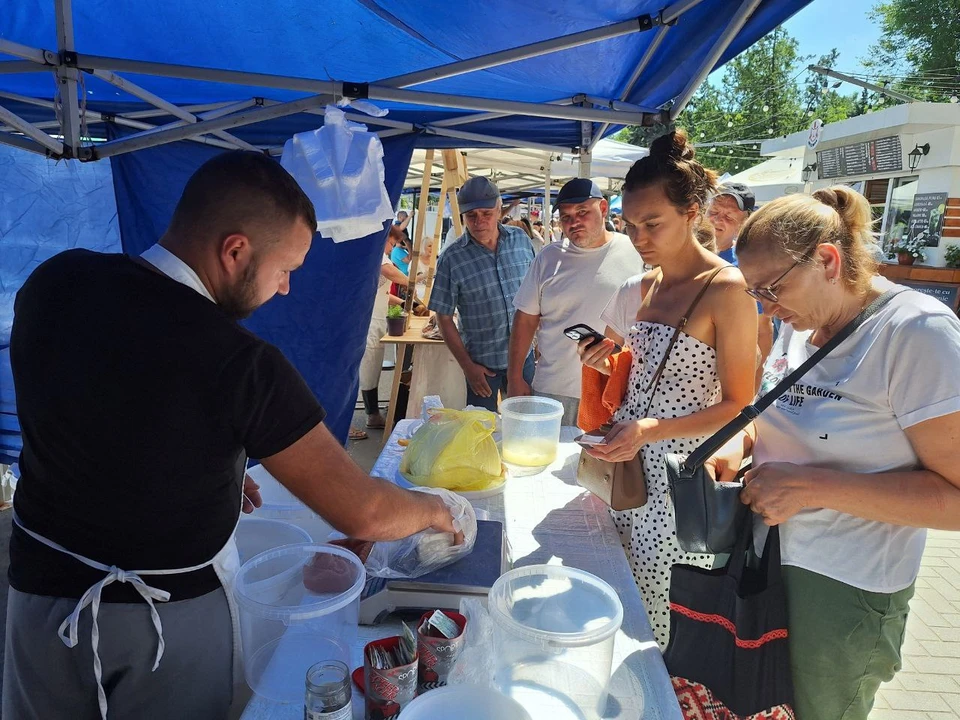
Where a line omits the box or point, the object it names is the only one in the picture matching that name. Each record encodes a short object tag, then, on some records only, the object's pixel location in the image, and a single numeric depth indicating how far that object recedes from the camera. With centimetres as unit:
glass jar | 79
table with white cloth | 101
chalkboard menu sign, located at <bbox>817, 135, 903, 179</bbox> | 1198
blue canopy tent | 177
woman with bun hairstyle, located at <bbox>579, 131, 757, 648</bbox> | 163
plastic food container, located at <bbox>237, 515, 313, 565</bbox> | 139
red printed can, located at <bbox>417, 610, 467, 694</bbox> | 95
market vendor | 92
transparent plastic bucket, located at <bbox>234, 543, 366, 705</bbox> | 102
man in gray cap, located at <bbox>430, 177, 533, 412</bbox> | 357
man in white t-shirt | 295
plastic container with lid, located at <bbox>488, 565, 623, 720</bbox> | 95
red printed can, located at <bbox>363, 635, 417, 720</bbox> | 87
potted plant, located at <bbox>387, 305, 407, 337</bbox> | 484
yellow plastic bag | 174
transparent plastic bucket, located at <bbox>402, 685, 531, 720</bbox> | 79
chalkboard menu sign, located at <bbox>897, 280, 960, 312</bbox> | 949
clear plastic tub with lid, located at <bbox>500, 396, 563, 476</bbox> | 204
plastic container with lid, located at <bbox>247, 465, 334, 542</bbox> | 159
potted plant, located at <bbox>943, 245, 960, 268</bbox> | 1005
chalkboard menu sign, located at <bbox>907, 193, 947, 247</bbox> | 1085
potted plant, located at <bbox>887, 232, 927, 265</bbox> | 1086
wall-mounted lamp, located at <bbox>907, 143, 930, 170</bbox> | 1112
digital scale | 117
